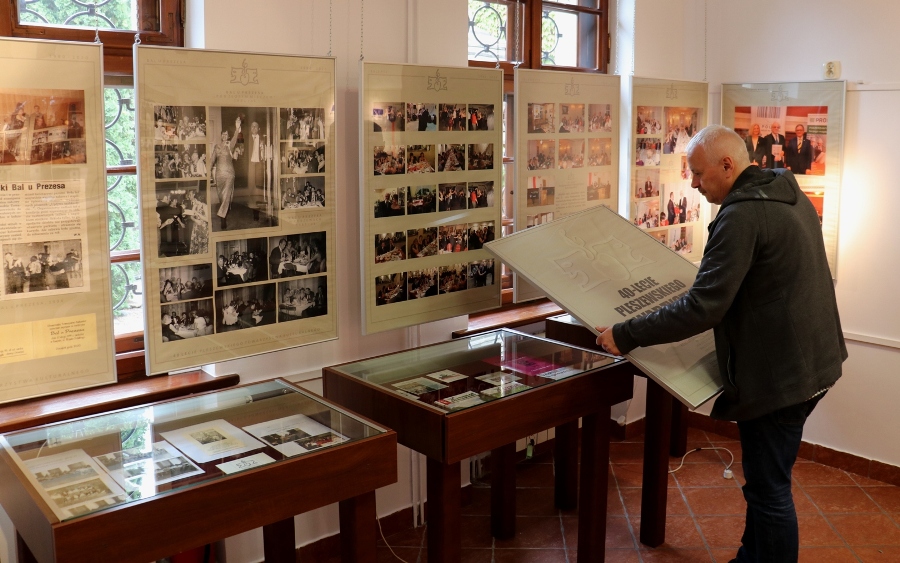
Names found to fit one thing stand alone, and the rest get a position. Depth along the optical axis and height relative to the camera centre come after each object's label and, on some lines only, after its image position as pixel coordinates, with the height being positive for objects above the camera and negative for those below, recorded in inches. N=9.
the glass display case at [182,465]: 89.6 -34.1
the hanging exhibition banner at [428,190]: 152.5 -4.0
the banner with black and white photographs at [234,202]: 126.1 -5.0
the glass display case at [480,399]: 121.3 -34.3
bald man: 126.7 -22.7
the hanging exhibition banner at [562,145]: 178.9 +5.0
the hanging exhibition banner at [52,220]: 112.3 -6.5
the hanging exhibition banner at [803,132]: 200.7 +8.4
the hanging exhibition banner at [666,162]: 204.5 +1.4
